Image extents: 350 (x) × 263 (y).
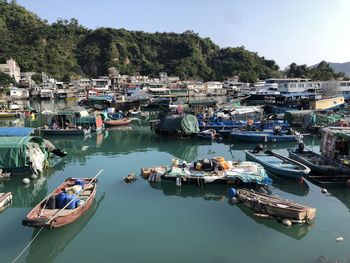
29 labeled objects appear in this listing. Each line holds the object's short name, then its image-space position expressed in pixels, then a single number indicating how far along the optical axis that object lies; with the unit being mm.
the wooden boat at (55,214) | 13305
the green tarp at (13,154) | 21781
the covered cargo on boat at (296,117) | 43250
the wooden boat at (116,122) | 45781
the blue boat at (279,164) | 20250
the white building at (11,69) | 111500
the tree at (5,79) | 99012
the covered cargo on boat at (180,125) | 35531
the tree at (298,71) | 129775
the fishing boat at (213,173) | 19125
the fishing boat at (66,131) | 37728
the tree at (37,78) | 121000
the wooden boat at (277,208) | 14797
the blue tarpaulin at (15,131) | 25086
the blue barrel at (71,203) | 15078
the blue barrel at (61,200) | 15094
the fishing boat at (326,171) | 20500
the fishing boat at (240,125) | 37656
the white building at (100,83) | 119119
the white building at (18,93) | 98500
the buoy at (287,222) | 14633
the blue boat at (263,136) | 33562
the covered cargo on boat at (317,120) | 39562
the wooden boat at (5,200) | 17298
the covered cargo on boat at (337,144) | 21641
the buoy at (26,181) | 21250
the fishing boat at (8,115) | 55694
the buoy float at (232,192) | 17817
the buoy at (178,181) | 19719
